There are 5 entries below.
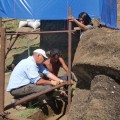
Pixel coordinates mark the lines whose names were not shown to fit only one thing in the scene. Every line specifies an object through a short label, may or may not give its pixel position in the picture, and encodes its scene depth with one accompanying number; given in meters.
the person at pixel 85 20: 7.19
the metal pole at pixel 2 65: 4.39
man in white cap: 5.86
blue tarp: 8.80
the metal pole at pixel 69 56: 5.29
